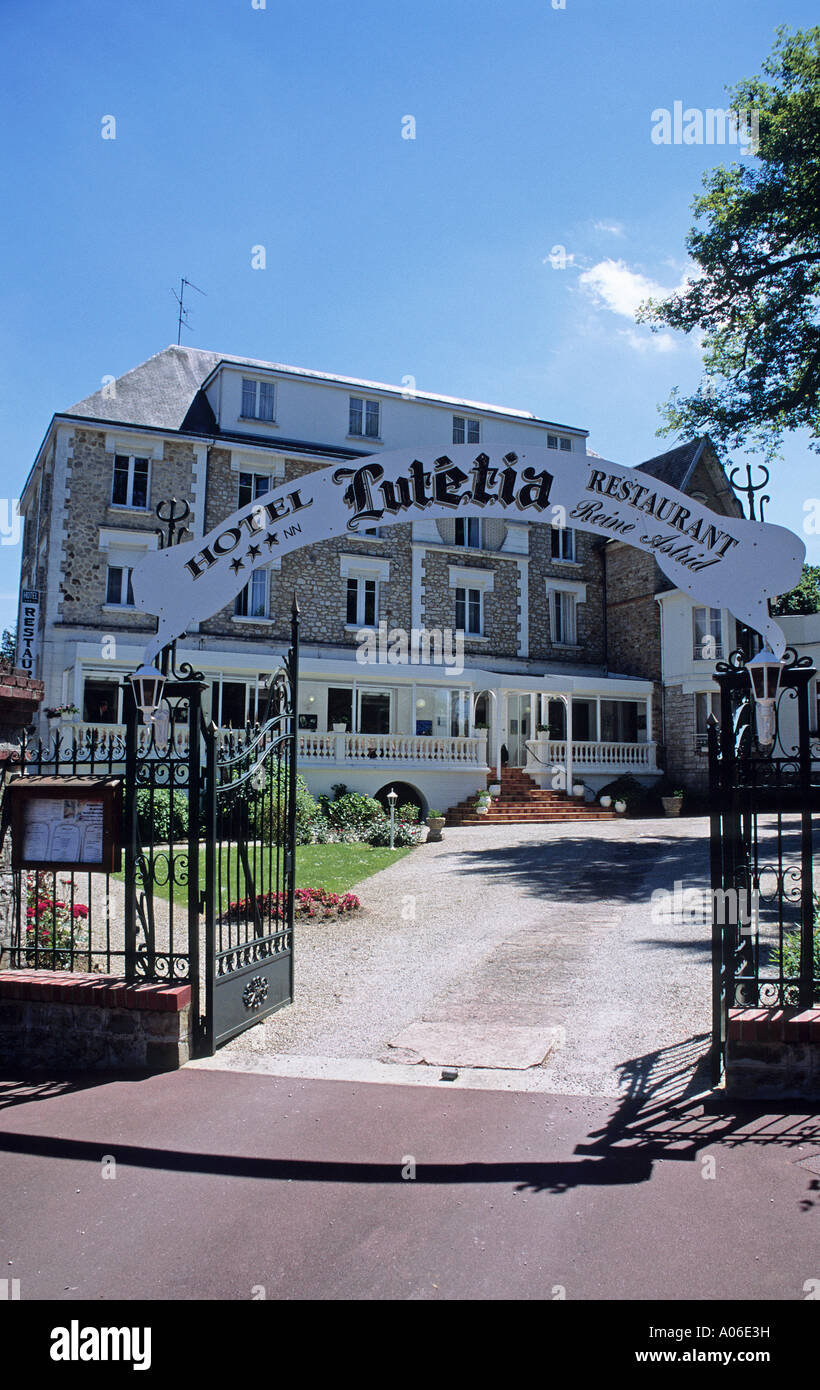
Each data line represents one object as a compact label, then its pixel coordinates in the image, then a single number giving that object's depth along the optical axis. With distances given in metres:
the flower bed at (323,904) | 11.38
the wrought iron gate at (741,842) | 5.48
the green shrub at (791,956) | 6.71
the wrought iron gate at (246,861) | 6.38
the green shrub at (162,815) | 15.80
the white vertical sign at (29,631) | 23.27
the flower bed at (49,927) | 6.59
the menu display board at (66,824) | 6.47
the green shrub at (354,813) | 20.31
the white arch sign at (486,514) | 6.45
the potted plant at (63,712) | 20.02
